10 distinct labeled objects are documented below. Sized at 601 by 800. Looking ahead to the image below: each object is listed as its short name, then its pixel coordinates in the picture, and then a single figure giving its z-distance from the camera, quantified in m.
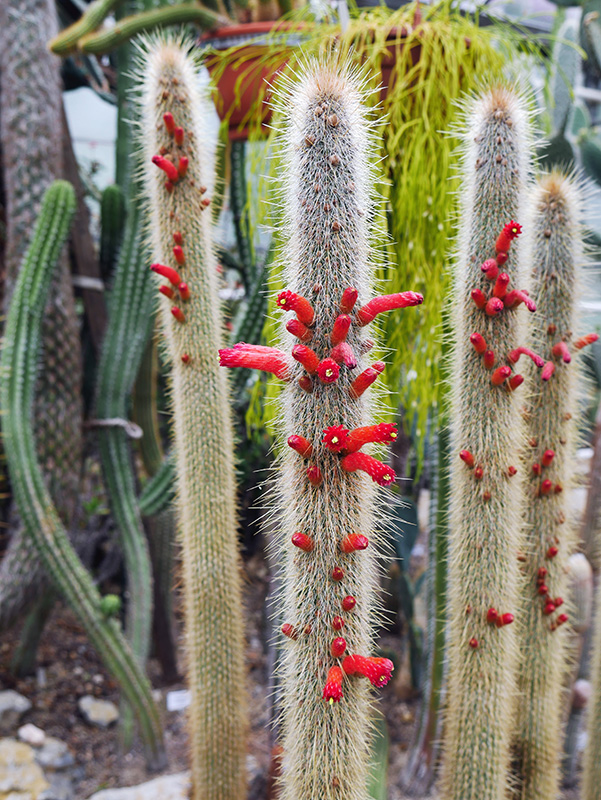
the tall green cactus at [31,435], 1.52
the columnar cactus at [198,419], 0.94
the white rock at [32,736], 1.72
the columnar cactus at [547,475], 0.94
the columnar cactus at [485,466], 0.78
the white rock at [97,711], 1.90
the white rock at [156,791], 1.53
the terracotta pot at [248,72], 1.12
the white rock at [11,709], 1.78
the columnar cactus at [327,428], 0.57
